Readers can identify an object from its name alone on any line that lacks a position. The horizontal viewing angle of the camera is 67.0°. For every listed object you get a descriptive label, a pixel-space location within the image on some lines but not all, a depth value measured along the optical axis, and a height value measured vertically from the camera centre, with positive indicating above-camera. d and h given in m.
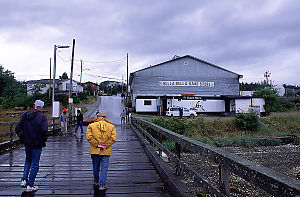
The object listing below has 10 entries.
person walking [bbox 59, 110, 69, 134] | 13.70 -1.05
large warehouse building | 34.62 +3.11
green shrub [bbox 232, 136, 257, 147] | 20.64 -3.49
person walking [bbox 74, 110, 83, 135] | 12.91 -0.98
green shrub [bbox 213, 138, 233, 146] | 20.36 -3.50
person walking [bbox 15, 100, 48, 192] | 4.00 -0.60
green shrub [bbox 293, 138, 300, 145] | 21.25 -3.58
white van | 30.27 -1.22
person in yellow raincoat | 4.06 -0.72
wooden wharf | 4.05 -1.61
